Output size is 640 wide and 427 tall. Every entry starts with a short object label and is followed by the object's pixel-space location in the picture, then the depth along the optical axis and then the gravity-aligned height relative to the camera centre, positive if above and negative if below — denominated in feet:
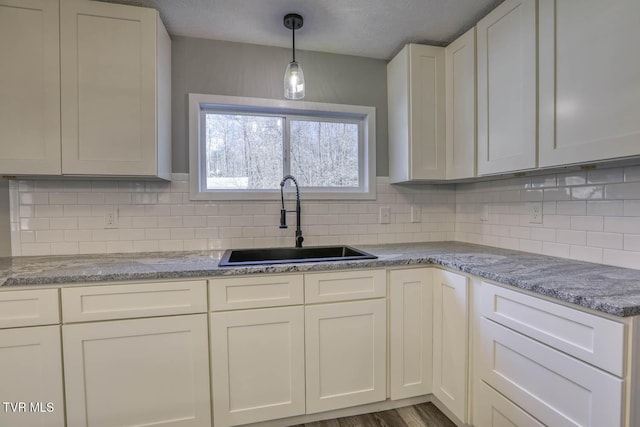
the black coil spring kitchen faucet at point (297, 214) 6.64 -0.16
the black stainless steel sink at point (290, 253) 6.51 -1.01
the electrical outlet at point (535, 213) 5.83 -0.16
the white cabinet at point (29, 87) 4.93 +1.91
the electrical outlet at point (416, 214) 7.77 -0.21
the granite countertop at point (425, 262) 3.45 -0.93
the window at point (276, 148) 6.81 +1.34
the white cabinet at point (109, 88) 5.15 +1.98
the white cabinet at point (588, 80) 3.65 +1.57
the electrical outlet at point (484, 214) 7.06 -0.20
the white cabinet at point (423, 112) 6.63 +1.97
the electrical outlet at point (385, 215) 7.57 -0.23
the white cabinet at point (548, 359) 3.08 -1.79
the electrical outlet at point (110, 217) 6.16 -0.19
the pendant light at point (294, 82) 5.37 +2.11
